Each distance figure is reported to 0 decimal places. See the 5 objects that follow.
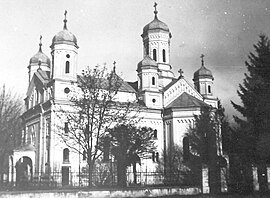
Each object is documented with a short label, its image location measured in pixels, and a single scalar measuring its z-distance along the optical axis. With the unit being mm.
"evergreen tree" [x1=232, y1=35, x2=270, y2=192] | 22439
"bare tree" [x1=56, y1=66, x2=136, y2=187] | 25266
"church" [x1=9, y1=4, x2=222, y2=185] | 34969
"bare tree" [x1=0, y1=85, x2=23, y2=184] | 33438
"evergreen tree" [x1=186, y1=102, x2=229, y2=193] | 35000
